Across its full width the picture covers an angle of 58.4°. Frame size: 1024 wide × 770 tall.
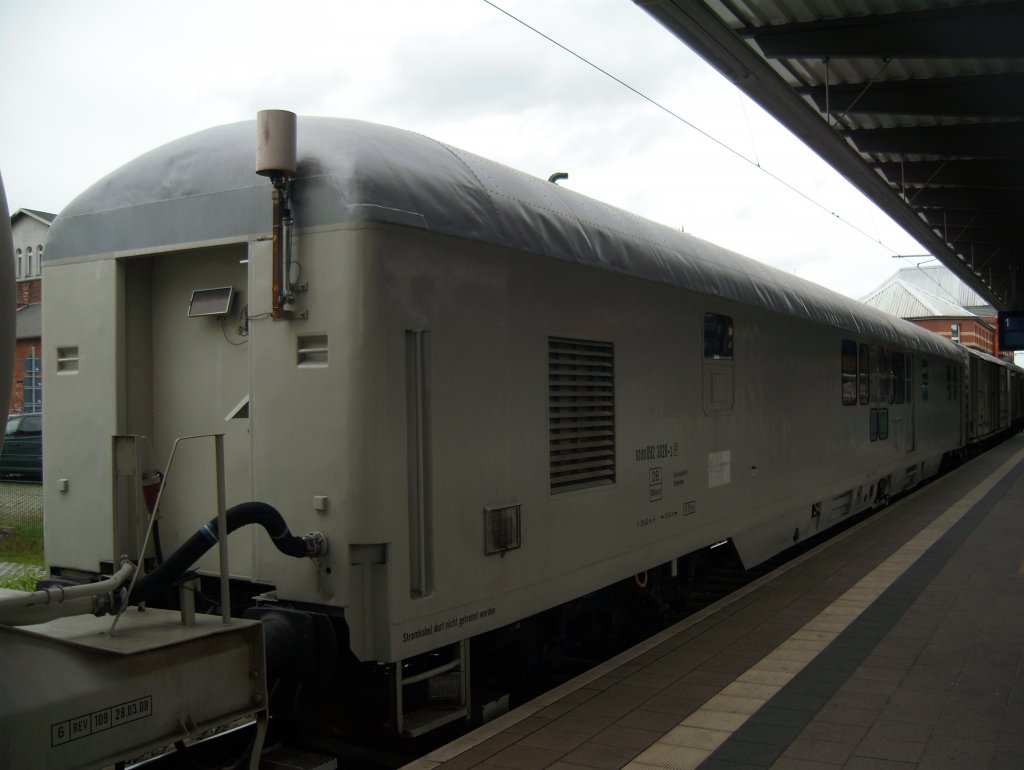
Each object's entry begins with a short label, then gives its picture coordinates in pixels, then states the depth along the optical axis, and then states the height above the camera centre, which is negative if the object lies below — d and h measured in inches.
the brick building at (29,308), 948.6 +102.5
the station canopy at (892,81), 350.6 +149.5
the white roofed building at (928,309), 2674.7 +246.7
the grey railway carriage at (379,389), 153.3 +2.4
